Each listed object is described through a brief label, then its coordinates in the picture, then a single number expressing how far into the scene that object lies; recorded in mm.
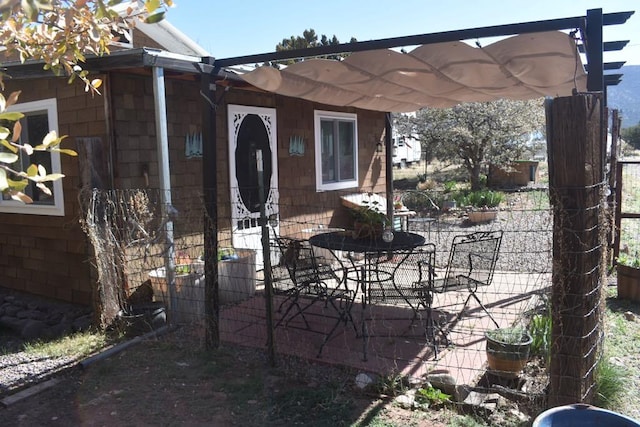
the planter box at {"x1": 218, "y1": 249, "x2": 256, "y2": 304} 5539
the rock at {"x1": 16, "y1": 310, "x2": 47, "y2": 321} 5613
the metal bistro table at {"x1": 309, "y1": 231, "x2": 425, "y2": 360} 4164
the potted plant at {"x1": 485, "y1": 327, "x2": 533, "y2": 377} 3521
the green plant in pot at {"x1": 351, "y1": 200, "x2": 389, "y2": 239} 4848
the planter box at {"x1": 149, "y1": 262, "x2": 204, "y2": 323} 5031
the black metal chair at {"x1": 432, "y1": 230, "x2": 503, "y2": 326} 4434
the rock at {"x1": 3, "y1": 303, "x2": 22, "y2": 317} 5749
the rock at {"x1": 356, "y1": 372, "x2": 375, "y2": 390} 3594
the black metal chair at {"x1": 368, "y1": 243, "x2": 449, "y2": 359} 4125
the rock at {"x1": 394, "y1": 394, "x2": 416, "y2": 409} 3363
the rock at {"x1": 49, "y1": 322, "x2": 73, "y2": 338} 5055
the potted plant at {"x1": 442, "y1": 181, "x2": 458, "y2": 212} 13812
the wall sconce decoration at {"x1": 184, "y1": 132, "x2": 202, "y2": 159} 6012
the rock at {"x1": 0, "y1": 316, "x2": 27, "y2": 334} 5371
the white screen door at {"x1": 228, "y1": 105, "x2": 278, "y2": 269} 6590
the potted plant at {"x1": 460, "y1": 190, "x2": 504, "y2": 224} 12117
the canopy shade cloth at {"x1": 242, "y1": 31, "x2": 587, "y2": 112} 3936
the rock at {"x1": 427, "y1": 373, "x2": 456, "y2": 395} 3451
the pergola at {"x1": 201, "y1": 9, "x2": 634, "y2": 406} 2670
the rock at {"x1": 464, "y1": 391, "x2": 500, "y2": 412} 3245
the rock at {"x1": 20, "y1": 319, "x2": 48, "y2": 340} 5164
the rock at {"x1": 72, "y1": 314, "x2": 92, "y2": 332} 5089
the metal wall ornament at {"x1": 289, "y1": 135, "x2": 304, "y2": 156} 7541
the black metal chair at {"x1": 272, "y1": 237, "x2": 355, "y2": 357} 4289
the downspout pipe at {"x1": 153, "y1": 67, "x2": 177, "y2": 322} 4917
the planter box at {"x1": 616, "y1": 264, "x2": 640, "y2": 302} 5352
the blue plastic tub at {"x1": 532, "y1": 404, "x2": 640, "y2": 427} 2076
